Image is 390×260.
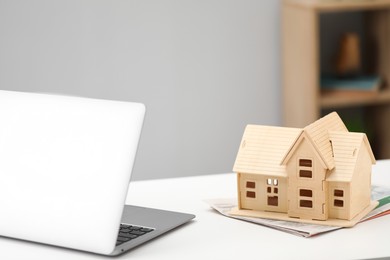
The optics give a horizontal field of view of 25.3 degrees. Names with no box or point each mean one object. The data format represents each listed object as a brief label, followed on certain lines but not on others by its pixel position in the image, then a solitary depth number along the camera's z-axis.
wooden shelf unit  3.61
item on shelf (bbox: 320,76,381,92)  3.77
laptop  1.46
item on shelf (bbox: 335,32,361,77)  3.80
